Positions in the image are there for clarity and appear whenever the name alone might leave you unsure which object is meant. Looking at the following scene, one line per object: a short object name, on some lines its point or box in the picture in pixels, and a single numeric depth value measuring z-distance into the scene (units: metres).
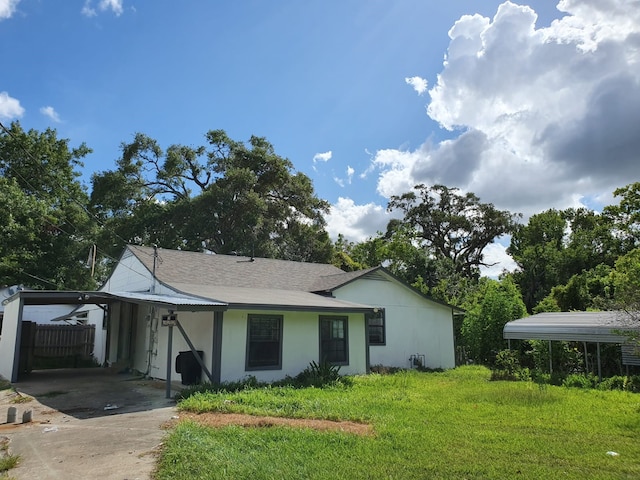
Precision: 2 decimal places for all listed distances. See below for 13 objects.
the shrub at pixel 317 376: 12.35
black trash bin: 11.97
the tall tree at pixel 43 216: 27.53
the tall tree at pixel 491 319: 18.09
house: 12.11
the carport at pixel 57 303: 10.79
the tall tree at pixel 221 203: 31.42
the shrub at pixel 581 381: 13.01
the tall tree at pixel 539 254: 34.22
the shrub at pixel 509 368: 14.68
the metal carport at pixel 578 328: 12.98
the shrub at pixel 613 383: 12.62
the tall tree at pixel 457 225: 41.88
